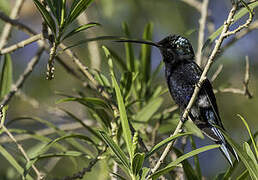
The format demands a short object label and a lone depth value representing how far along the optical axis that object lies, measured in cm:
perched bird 491
